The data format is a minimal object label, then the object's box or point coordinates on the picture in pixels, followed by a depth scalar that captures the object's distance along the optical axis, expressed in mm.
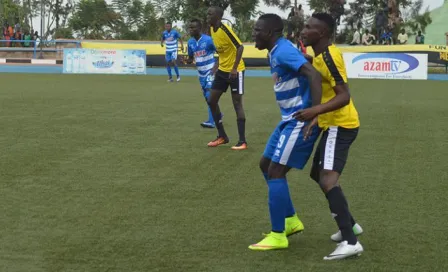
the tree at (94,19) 46906
